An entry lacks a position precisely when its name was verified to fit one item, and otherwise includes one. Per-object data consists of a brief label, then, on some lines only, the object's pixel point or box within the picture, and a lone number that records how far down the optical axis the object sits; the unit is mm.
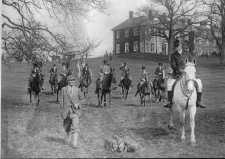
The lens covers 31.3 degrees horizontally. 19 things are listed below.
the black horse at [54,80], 23219
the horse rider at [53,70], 21914
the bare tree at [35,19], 14562
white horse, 11914
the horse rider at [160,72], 21969
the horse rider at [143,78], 20562
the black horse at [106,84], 19453
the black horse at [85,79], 23297
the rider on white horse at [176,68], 12616
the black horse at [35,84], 19469
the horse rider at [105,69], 19519
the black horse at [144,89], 20438
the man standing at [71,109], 11523
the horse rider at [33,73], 19164
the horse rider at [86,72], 22994
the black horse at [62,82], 20108
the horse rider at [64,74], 19453
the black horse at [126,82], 23438
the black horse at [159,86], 21828
